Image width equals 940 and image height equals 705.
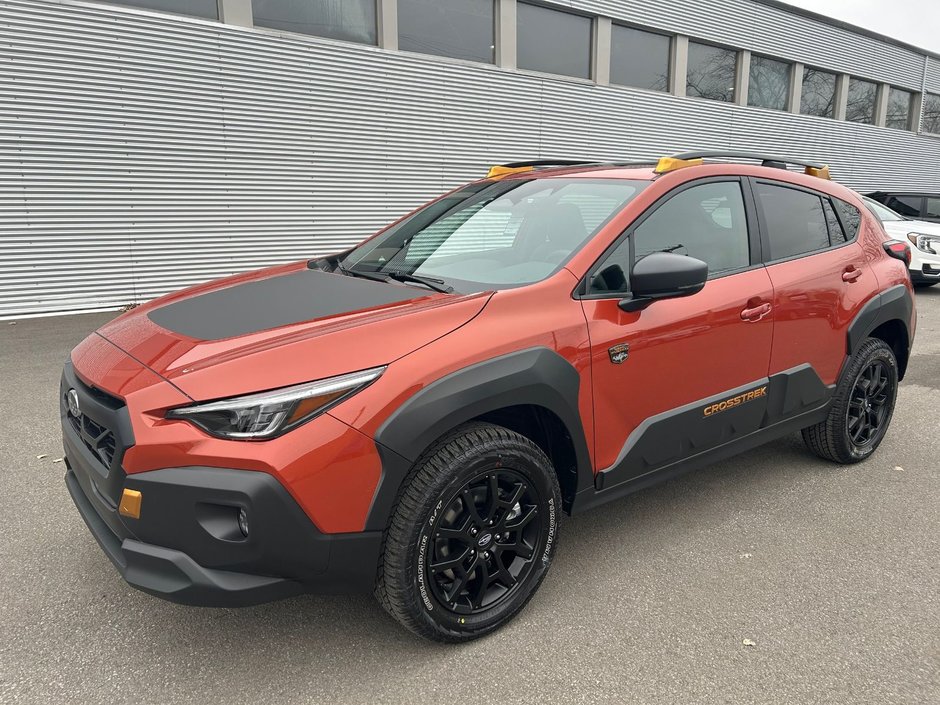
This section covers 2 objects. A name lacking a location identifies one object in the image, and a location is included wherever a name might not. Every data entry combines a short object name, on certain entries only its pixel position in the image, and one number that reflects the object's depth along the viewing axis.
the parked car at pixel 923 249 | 10.74
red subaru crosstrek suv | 1.95
